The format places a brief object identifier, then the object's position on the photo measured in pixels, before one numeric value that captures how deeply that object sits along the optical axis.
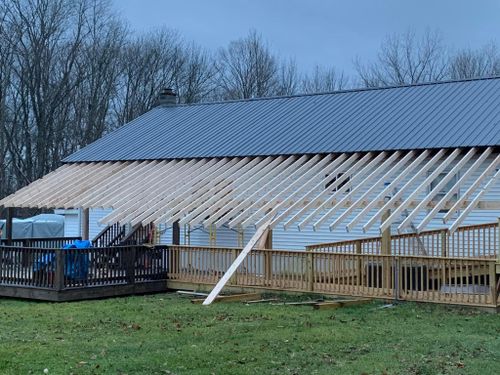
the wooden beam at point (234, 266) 15.48
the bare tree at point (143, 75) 47.56
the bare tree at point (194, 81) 49.97
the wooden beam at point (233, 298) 15.67
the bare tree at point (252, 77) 51.34
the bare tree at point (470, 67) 46.28
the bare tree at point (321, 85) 53.94
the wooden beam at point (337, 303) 14.30
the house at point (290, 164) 16.83
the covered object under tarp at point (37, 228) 32.50
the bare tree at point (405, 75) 48.31
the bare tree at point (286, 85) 51.81
